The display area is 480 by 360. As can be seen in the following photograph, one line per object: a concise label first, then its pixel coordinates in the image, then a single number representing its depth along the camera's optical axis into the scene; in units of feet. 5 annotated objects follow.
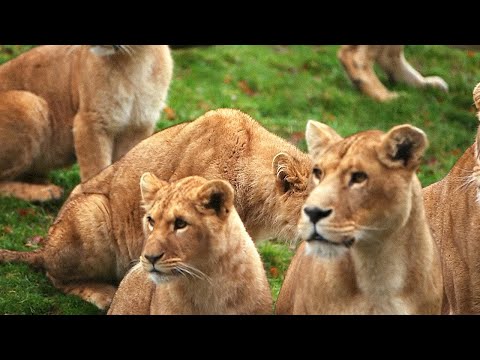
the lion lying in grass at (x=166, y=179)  27.12
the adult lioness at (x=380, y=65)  47.88
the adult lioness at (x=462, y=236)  25.14
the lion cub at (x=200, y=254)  21.48
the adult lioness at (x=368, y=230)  18.83
